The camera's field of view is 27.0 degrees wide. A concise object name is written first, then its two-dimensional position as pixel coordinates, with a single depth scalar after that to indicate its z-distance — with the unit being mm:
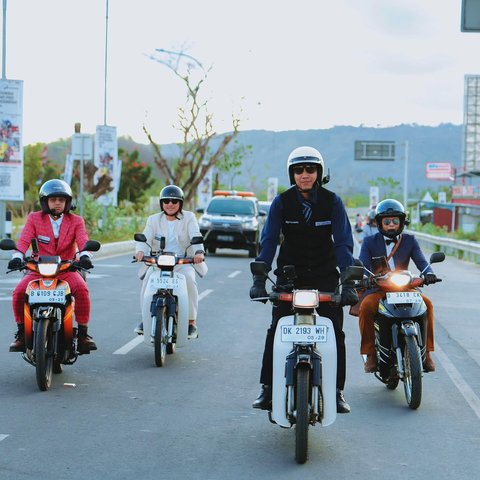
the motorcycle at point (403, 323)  7637
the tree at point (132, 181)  76750
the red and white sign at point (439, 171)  161025
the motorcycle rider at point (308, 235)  6426
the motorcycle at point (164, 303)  9609
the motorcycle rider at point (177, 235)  10367
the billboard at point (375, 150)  102125
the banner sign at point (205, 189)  57312
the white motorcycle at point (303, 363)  5863
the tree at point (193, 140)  52469
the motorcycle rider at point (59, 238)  8594
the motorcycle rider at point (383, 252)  8211
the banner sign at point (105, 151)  35875
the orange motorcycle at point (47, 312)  8016
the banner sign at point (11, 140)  25469
